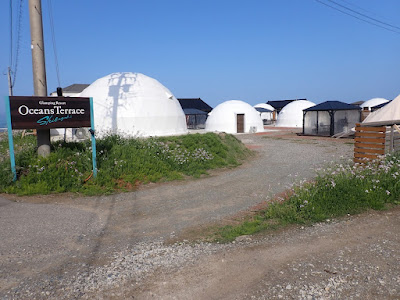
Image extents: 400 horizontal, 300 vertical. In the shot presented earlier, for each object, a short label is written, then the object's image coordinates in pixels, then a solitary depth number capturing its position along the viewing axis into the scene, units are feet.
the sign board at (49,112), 27.50
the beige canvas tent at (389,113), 44.55
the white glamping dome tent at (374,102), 185.80
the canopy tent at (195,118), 137.59
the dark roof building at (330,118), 89.40
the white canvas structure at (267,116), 194.89
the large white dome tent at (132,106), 60.34
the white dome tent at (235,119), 113.19
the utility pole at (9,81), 117.19
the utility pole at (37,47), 31.91
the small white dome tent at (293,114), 147.43
